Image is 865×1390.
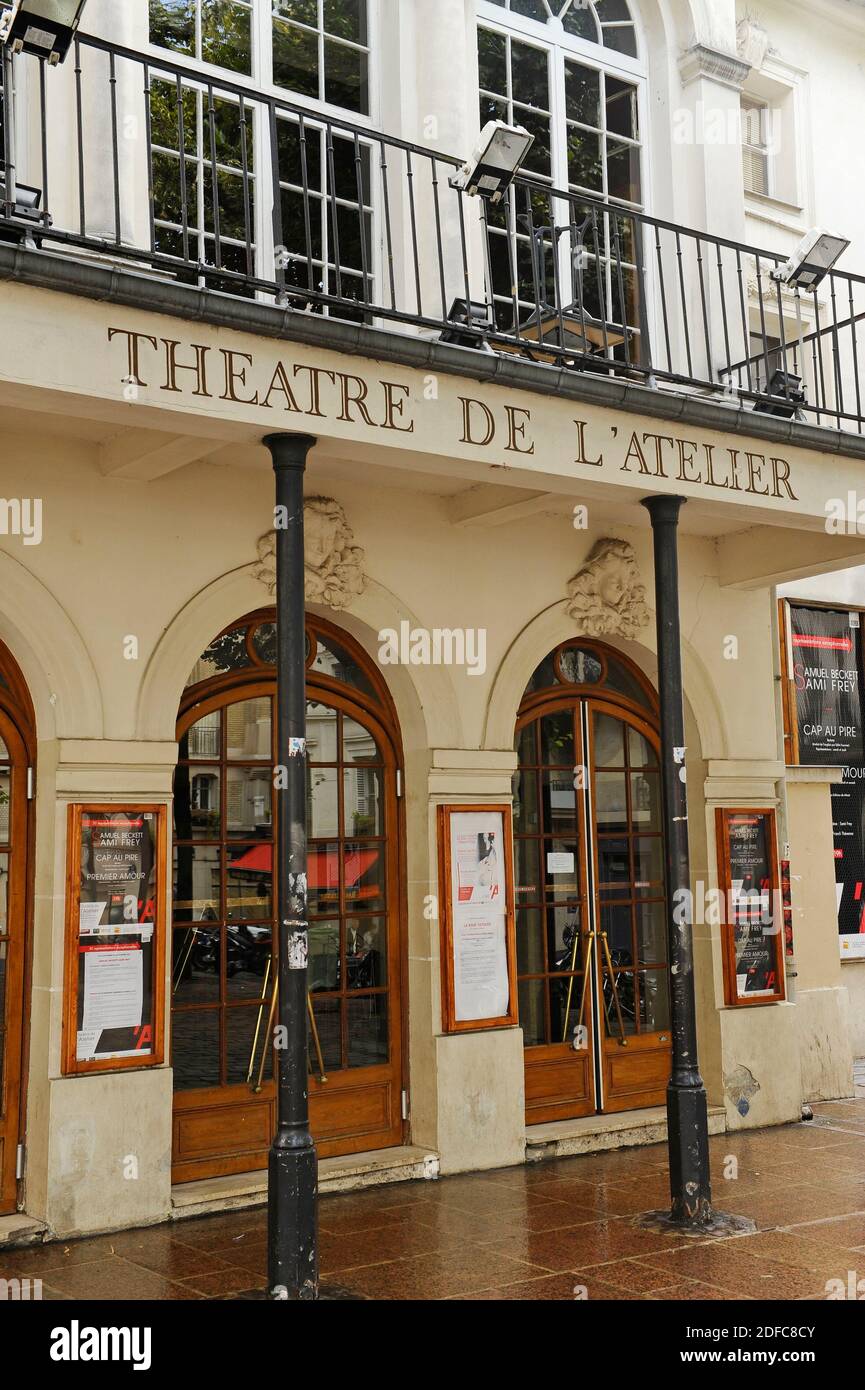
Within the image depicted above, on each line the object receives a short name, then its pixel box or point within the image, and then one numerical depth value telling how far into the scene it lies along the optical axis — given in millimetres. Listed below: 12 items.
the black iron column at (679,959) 6547
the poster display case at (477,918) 7711
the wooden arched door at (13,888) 6441
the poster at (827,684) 10711
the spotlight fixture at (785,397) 7844
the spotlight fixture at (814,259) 8016
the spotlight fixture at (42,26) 5195
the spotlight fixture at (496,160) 6367
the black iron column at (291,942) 5359
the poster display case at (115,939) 6395
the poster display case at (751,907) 9031
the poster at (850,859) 11203
